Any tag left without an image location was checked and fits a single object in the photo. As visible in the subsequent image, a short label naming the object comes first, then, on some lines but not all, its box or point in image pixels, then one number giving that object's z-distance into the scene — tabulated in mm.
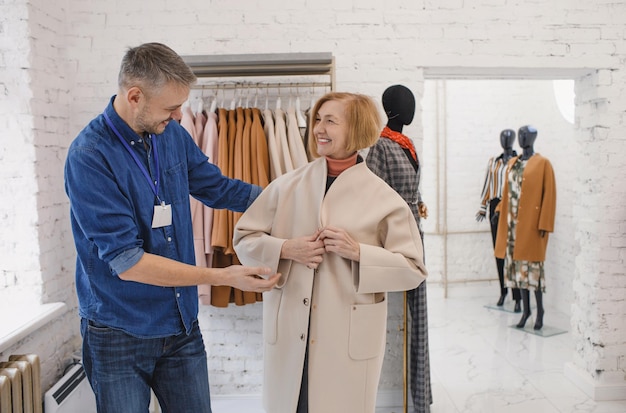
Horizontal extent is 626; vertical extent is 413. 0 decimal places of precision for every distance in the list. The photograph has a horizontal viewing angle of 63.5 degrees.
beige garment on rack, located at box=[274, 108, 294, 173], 2771
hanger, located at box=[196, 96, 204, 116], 2867
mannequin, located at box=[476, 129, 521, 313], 5102
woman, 1707
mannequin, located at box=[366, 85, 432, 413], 2604
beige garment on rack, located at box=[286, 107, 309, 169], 2770
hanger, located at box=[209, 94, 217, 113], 2873
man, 1487
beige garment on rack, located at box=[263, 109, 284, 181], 2756
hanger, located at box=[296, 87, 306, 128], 2825
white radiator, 2004
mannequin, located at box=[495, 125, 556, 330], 4410
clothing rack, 2672
